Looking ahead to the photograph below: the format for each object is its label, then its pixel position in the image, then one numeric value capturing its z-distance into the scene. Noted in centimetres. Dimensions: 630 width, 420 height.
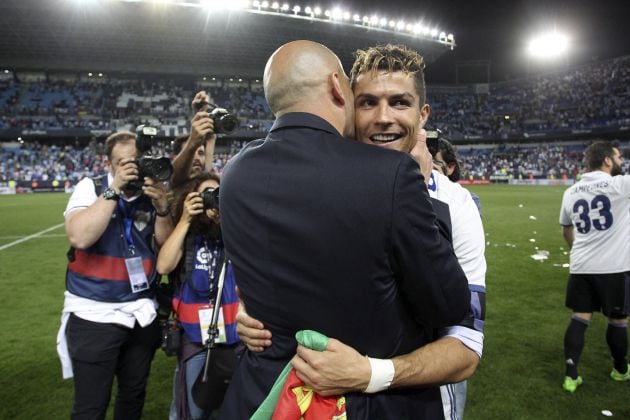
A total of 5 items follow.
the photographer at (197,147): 281
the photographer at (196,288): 259
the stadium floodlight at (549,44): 4375
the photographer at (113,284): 250
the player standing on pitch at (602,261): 387
